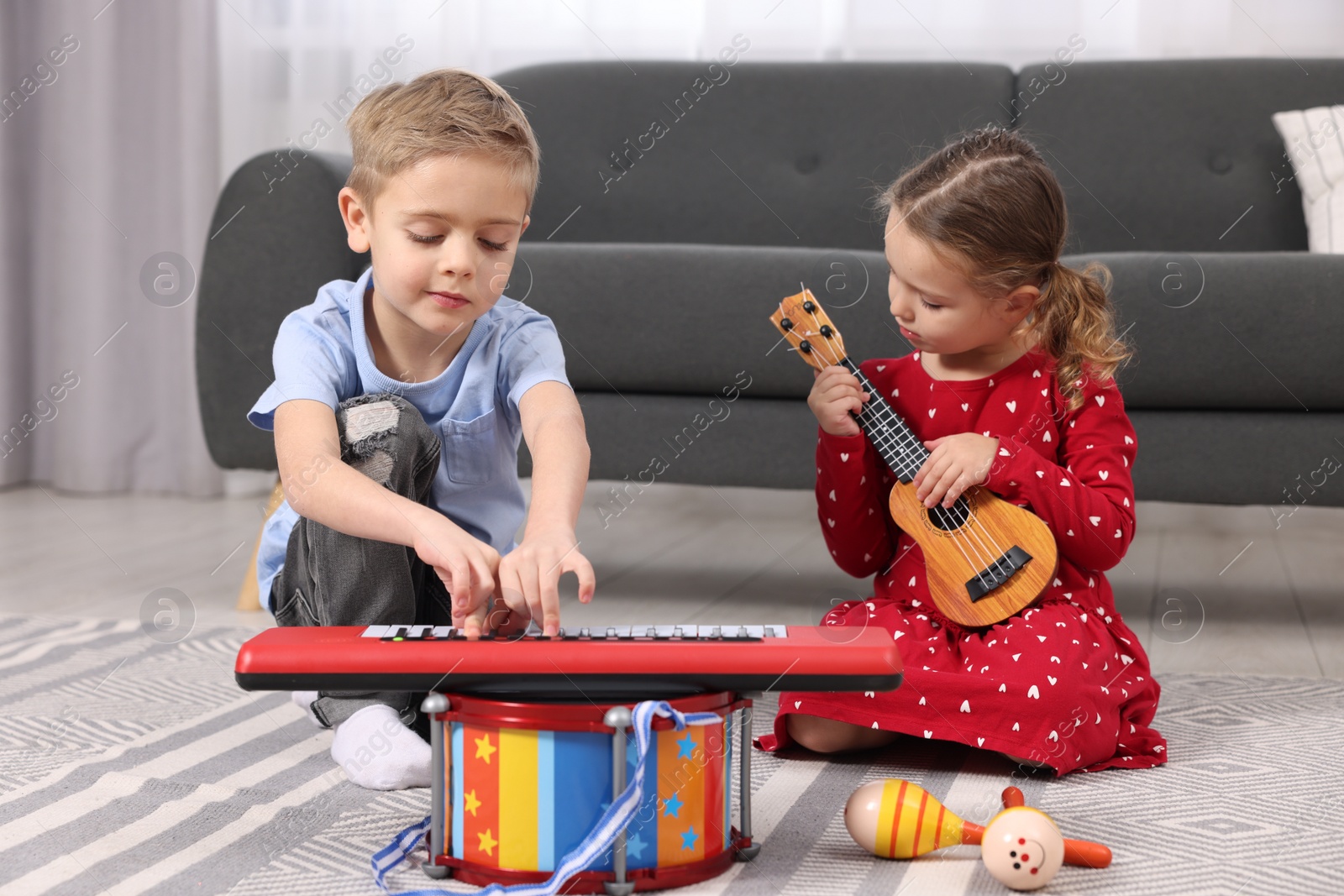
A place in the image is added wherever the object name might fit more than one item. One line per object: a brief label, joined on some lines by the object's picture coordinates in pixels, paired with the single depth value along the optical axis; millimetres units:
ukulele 2859
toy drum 2461
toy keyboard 2471
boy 2699
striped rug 2522
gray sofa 3309
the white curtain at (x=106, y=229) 5640
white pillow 4098
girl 2806
